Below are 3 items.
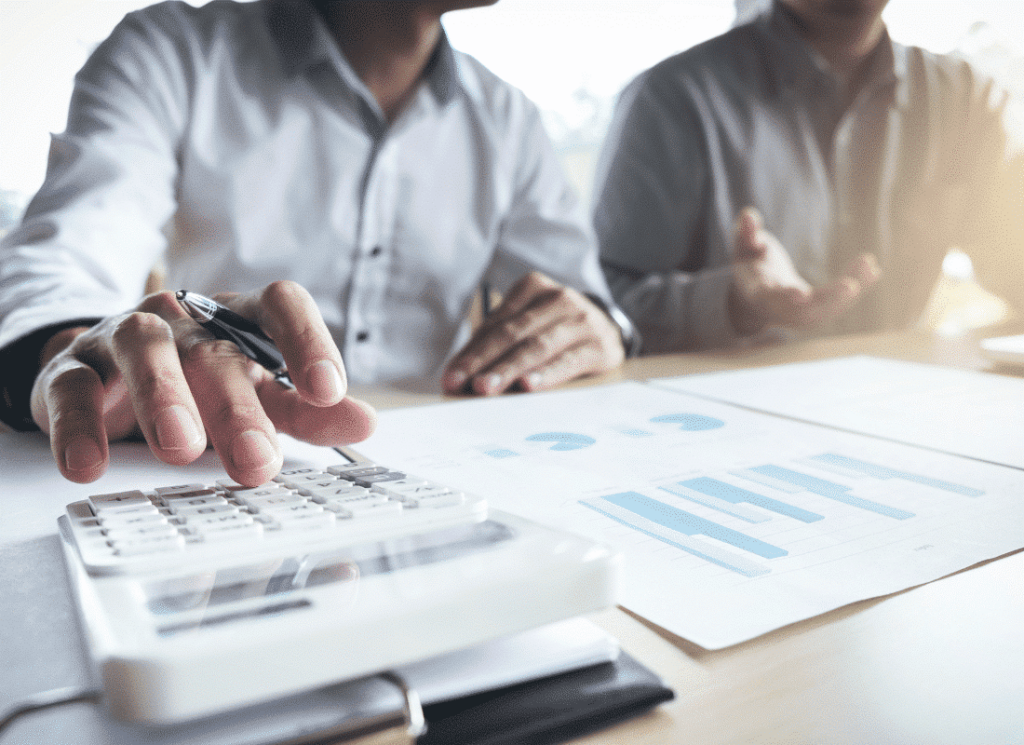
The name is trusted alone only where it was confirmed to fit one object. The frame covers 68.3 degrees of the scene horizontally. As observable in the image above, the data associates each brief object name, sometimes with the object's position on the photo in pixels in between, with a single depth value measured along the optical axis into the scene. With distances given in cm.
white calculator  17
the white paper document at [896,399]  52
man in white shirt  64
